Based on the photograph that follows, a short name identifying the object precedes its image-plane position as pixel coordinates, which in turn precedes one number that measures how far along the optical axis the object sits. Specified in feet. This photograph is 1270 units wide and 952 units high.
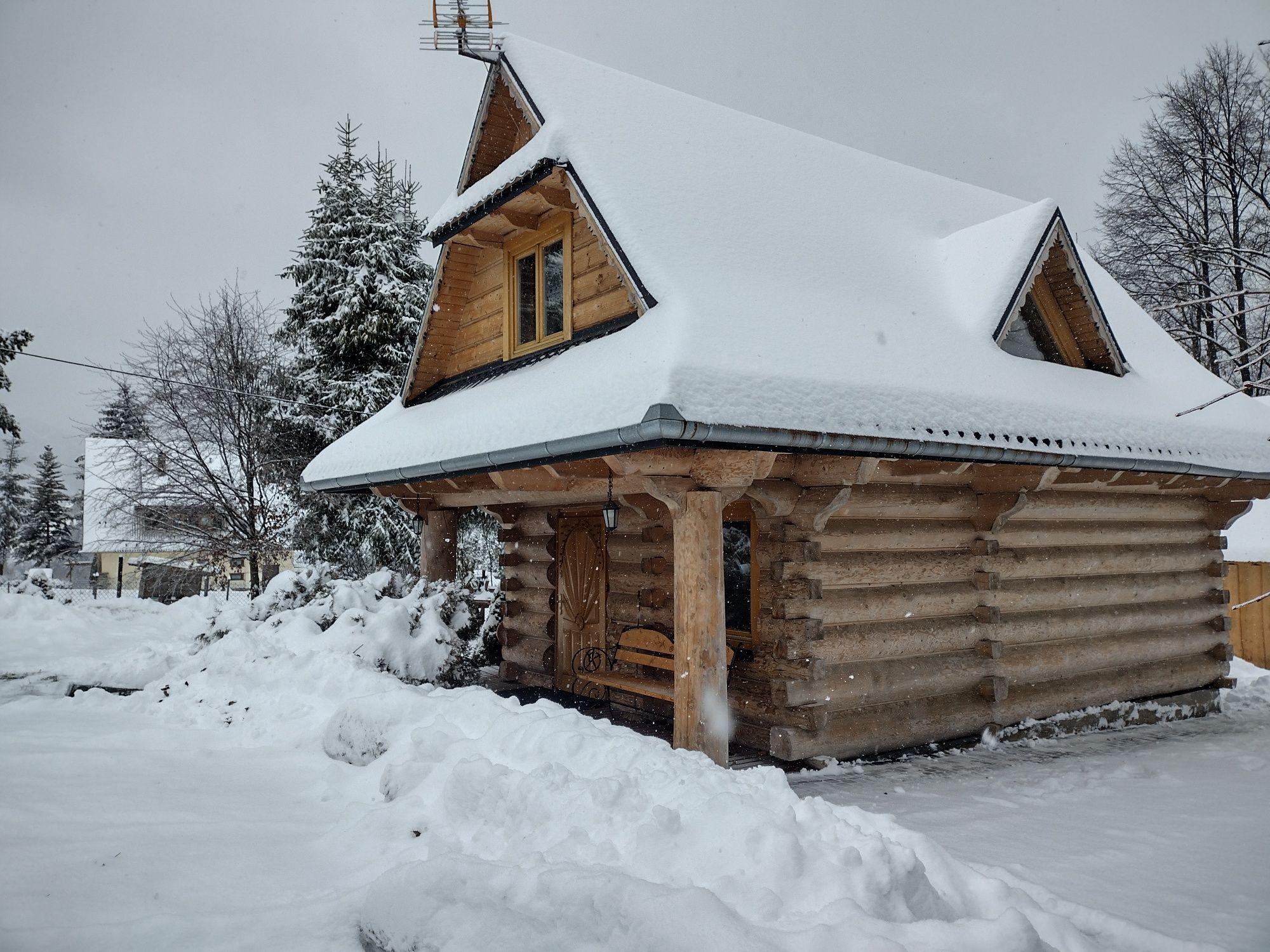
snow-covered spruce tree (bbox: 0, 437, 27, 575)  121.90
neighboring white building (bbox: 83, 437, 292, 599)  57.93
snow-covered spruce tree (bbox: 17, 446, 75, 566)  110.22
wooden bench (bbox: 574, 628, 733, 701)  25.48
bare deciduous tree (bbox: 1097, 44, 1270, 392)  49.29
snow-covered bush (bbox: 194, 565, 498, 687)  27.12
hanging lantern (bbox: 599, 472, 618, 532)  22.39
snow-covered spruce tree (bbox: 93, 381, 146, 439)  60.13
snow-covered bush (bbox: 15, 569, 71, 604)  50.88
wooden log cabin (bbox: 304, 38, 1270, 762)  19.17
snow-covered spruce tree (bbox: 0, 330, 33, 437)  52.01
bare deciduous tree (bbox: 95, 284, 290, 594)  57.31
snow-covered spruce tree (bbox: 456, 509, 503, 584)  71.87
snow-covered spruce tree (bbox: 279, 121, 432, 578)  58.65
